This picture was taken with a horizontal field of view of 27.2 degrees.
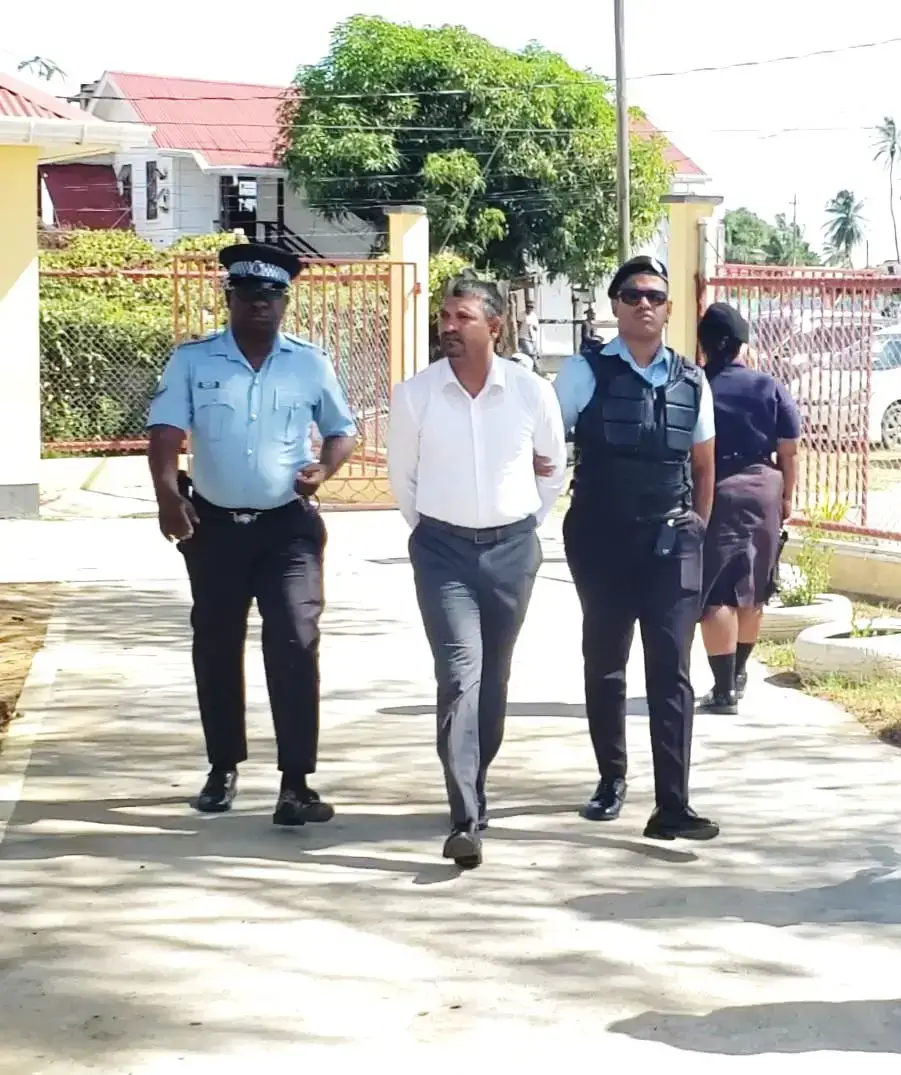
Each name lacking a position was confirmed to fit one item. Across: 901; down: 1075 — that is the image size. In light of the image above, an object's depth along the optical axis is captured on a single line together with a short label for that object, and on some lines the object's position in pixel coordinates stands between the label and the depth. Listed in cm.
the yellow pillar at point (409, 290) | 1634
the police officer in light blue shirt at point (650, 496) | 581
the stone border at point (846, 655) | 827
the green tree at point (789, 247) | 9662
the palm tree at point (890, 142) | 10894
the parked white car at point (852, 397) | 1120
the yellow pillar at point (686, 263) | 1261
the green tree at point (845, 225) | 12912
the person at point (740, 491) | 752
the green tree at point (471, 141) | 3769
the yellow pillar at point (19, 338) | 1484
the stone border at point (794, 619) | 951
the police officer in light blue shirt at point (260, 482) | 588
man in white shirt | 557
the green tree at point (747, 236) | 8988
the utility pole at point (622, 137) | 2782
